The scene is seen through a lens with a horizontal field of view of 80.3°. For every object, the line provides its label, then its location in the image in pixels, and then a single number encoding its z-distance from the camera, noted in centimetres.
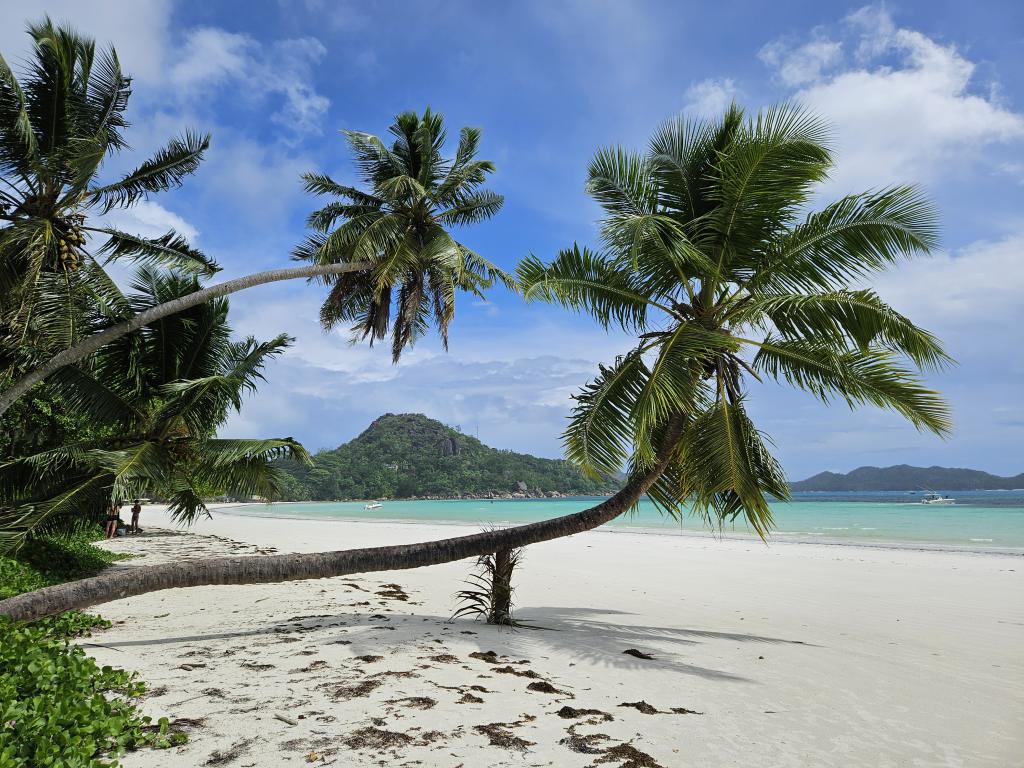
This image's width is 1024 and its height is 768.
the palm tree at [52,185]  813
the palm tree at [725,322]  660
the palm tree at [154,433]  807
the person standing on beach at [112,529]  2071
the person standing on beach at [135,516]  2439
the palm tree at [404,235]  1310
